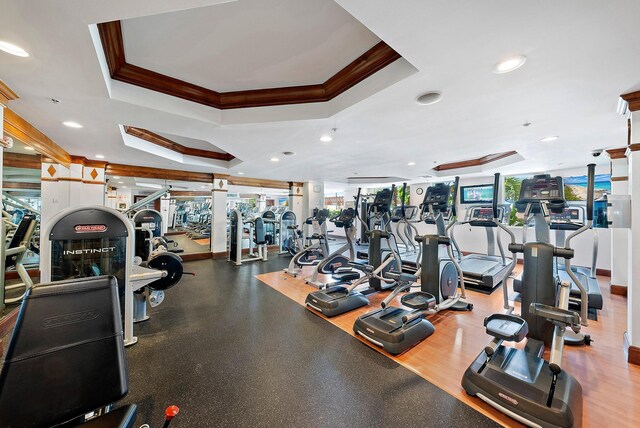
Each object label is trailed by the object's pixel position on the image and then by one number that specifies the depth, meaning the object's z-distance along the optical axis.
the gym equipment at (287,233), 7.77
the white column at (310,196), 9.21
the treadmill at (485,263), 4.49
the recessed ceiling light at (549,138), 3.69
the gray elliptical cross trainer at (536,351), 1.62
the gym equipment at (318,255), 5.63
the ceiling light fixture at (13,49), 1.63
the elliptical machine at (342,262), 4.50
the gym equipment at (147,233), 4.23
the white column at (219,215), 7.23
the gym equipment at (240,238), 6.54
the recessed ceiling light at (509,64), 1.81
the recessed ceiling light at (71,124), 3.04
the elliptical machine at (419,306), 2.59
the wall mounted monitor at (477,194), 7.55
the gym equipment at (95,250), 2.26
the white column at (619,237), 4.07
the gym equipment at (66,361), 0.99
